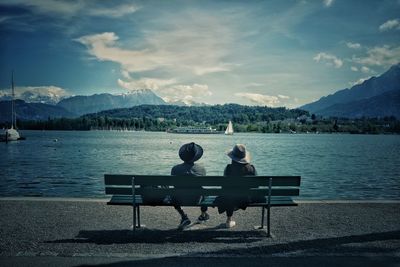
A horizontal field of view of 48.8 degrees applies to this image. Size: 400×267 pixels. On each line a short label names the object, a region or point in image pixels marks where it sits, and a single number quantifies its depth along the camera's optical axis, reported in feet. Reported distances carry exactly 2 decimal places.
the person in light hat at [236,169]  29.62
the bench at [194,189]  27.84
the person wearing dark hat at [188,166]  29.89
